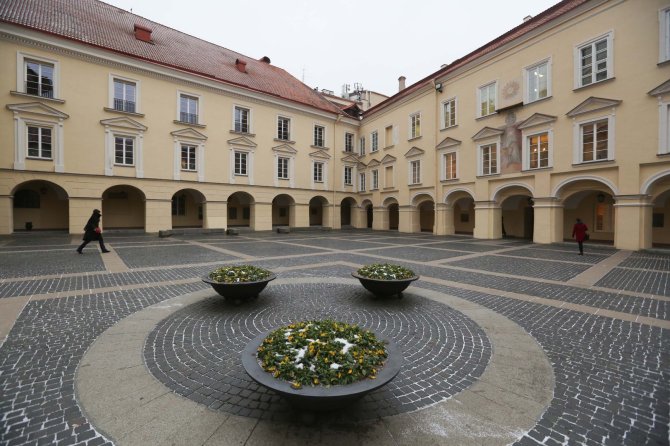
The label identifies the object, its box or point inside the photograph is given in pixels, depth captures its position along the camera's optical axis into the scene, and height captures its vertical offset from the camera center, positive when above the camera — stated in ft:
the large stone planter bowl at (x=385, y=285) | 20.75 -4.43
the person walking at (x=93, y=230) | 40.57 -1.44
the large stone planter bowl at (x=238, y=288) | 19.46 -4.45
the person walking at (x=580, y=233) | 43.45 -1.64
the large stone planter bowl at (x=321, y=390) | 8.25 -4.70
